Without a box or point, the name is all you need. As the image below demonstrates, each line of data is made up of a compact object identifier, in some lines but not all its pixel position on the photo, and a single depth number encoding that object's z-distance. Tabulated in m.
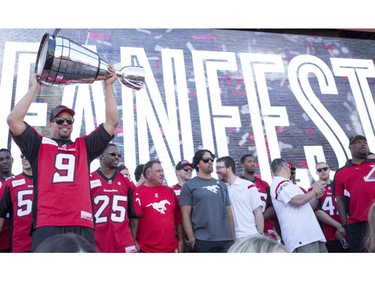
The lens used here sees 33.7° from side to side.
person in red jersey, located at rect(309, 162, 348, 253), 5.08
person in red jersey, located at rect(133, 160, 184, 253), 4.49
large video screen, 6.42
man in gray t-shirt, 4.39
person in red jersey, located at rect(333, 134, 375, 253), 4.71
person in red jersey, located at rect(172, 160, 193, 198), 5.41
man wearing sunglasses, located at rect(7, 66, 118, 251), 3.25
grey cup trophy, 3.20
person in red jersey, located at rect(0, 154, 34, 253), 4.07
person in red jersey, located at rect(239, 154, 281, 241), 5.05
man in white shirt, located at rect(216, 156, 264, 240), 4.70
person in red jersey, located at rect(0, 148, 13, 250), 4.40
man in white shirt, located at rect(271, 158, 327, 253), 4.52
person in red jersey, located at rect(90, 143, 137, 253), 4.14
